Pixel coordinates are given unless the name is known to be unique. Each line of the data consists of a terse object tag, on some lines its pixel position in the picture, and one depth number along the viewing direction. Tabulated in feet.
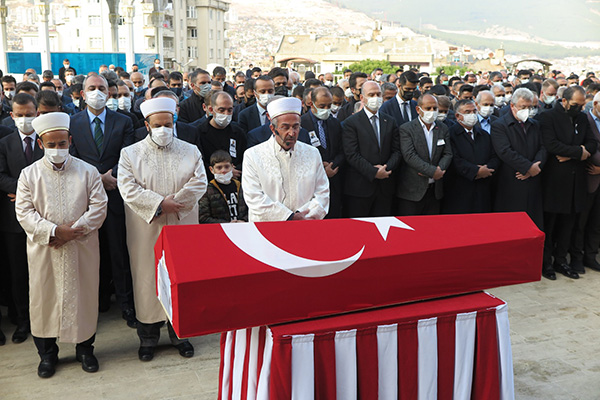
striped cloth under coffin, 8.53
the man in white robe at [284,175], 12.51
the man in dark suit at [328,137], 19.42
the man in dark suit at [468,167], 20.65
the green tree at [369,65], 239.71
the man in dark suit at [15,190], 15.34
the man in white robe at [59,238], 13.14
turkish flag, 7.91
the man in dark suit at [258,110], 22.25
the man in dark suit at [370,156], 20.01
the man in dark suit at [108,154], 16.52
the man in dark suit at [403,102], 23.38
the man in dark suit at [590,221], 21.68
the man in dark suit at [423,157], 19.89
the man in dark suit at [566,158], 20.80
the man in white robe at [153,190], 13.96
